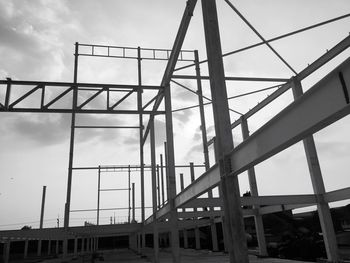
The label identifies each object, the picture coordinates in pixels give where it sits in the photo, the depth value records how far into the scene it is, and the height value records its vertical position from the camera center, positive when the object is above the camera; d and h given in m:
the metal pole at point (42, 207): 30.41 +4.06
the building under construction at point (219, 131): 4.02 +1.63
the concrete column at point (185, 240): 29.39 +0.37
